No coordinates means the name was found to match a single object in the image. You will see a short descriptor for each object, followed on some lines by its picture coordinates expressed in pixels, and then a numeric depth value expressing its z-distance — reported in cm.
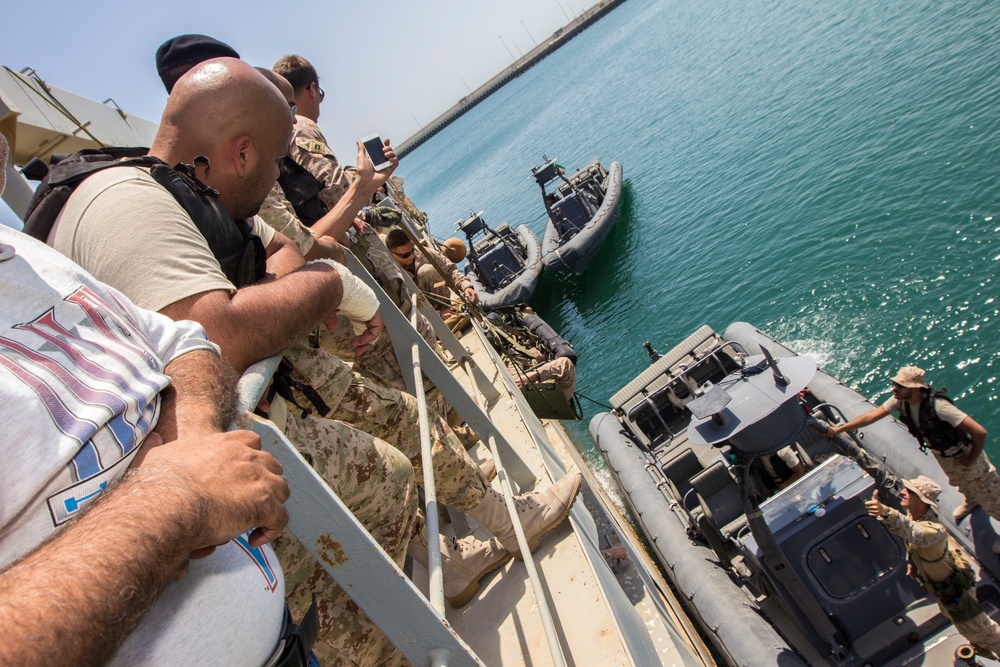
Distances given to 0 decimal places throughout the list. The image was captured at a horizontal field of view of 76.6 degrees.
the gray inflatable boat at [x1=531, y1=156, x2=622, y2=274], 2198
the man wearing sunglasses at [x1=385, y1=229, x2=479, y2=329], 823
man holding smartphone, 449
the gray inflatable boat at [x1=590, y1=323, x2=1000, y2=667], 560
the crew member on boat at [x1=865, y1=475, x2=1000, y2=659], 497
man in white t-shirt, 90
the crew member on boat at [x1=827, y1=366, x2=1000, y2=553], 579
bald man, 171
